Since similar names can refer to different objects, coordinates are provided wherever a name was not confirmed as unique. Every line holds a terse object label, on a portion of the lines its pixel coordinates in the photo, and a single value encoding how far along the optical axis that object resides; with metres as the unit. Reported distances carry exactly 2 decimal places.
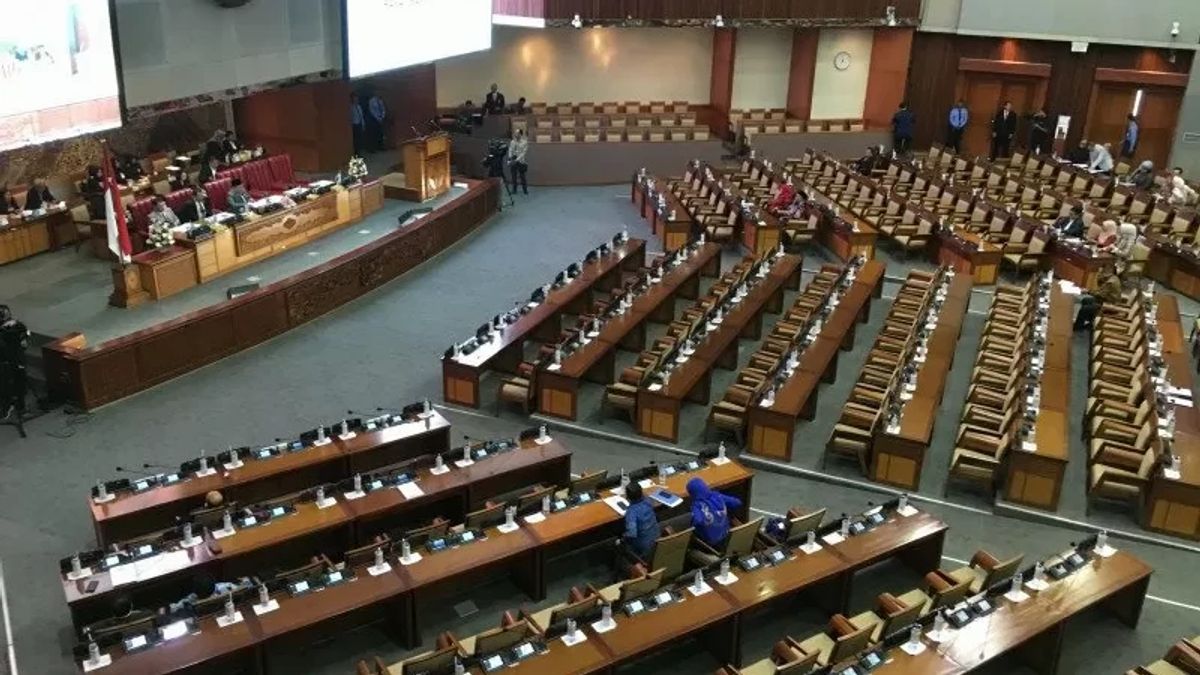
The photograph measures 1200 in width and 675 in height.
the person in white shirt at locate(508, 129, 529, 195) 20.72
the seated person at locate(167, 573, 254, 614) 7.06
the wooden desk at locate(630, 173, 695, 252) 17.55
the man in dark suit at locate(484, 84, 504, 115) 23.70
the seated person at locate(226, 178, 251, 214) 15.00
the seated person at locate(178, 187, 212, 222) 14.88
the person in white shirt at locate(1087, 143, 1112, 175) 21.75
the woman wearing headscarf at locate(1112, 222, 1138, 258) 15.62
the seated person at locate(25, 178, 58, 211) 15.45
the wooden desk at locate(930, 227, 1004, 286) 15.95
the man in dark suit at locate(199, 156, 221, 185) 17.08
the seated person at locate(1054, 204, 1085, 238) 16.41
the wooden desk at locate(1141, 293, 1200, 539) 9.48
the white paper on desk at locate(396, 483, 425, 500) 8.74
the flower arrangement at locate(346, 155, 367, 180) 17.08
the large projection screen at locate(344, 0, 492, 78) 17.23
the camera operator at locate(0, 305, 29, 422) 10.86
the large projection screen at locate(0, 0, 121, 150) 11.57
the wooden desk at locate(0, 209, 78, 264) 14.90
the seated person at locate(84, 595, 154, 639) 6.86
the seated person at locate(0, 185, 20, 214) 15.16
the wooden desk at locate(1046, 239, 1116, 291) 15.37
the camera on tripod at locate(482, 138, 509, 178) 20.62
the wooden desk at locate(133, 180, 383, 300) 13.33
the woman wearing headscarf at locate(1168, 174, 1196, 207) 18.72
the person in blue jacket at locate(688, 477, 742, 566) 8.34
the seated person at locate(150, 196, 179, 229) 13.91
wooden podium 17.84
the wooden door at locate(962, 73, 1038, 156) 23.91
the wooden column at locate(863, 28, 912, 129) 24.27
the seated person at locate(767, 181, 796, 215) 18.14
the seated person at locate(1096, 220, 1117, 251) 15.70
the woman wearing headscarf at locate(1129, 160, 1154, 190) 20.20
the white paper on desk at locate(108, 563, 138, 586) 7.44
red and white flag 12.63
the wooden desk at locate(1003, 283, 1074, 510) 9.75
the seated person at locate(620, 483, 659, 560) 8.19
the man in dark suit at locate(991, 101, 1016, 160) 23.19
